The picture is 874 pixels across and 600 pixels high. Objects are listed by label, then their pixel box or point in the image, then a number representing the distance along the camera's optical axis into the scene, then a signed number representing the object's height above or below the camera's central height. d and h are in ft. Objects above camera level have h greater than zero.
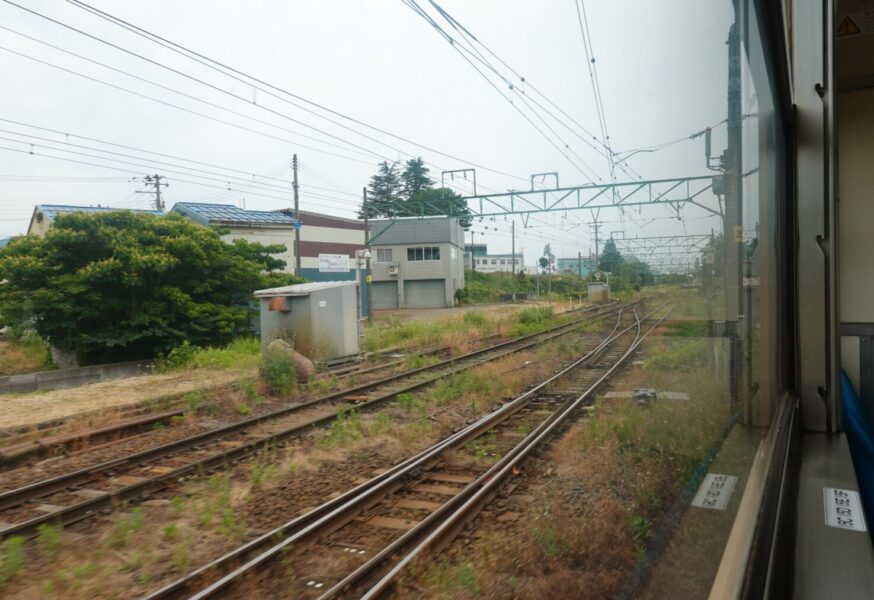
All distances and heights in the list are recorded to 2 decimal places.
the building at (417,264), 115.55 +5.29
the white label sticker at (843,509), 5.65 -2.52
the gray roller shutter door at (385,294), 119.24 -0.99
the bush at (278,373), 28.12 -4.22
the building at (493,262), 246.27 +11.38
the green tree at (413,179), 84.03 +17.34
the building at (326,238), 112.65 +11.77
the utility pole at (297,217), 71.51 +10.61
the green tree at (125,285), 36.55 +0.86
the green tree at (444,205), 59.37 +10.31
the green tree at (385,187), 85.53 +17.59
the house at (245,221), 58.95 +8.33
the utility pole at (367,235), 67.06 +7.07
